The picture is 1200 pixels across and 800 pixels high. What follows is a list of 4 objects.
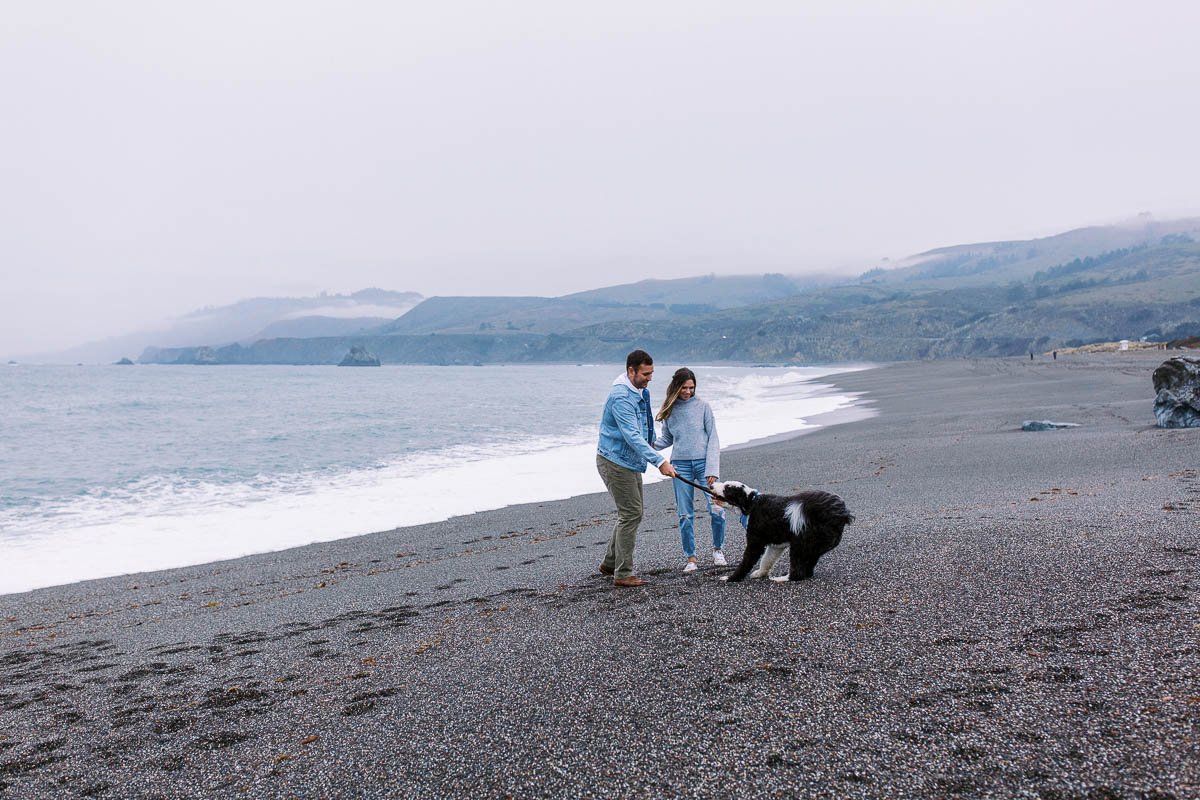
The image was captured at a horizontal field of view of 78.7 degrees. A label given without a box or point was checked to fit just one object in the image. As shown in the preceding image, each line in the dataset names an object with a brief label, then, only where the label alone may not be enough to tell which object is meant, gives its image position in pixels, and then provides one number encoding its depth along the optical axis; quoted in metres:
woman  7.68
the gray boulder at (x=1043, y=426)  18.83
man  7.06
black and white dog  6.64
